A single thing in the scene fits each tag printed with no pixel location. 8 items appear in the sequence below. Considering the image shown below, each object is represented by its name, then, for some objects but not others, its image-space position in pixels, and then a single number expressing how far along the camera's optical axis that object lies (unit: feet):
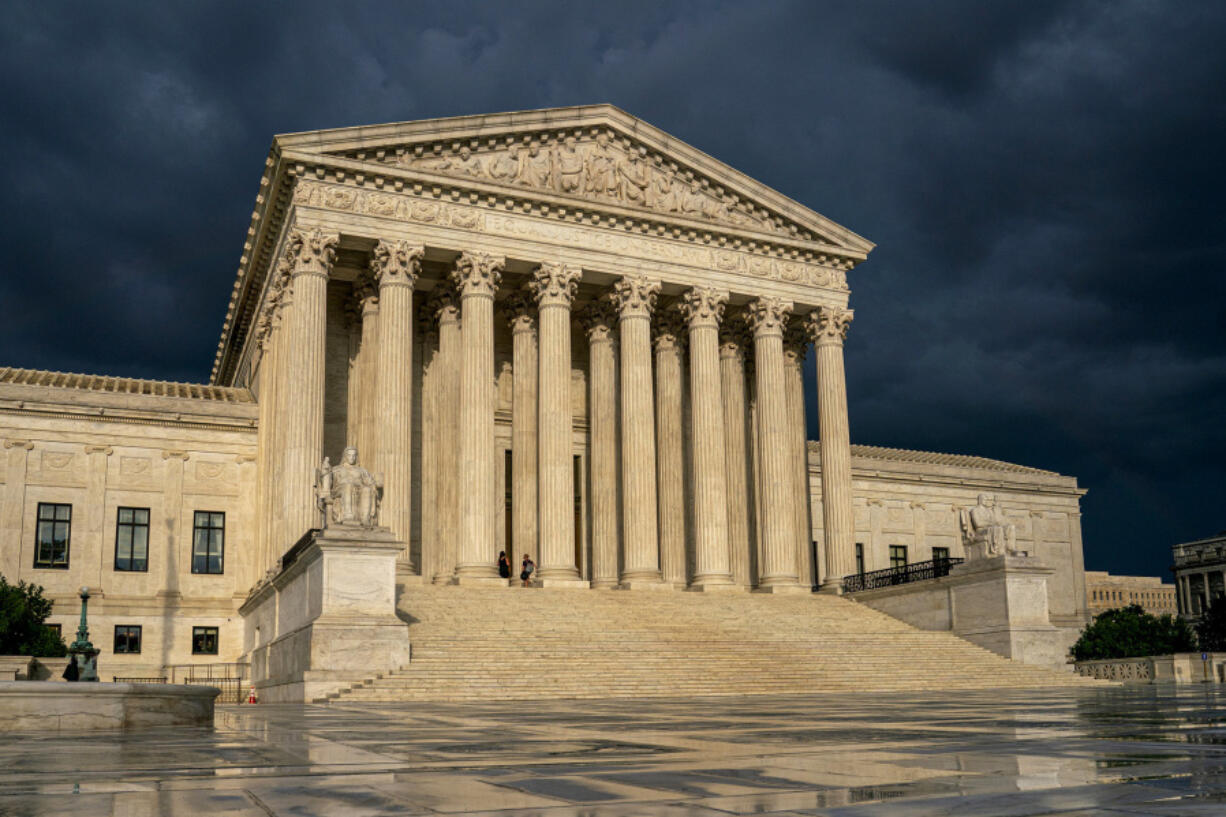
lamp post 86.33
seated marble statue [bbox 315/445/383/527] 93.56
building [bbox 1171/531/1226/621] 333.21
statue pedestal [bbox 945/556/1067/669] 117.19
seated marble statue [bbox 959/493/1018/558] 123.44
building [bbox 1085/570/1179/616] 529.86
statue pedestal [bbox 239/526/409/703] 88.22
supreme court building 129.80
